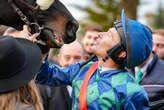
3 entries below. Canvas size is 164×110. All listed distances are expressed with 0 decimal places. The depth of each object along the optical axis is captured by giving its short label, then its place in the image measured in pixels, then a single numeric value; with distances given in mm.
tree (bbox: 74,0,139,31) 14086
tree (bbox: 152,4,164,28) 25734
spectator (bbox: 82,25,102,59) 3963
